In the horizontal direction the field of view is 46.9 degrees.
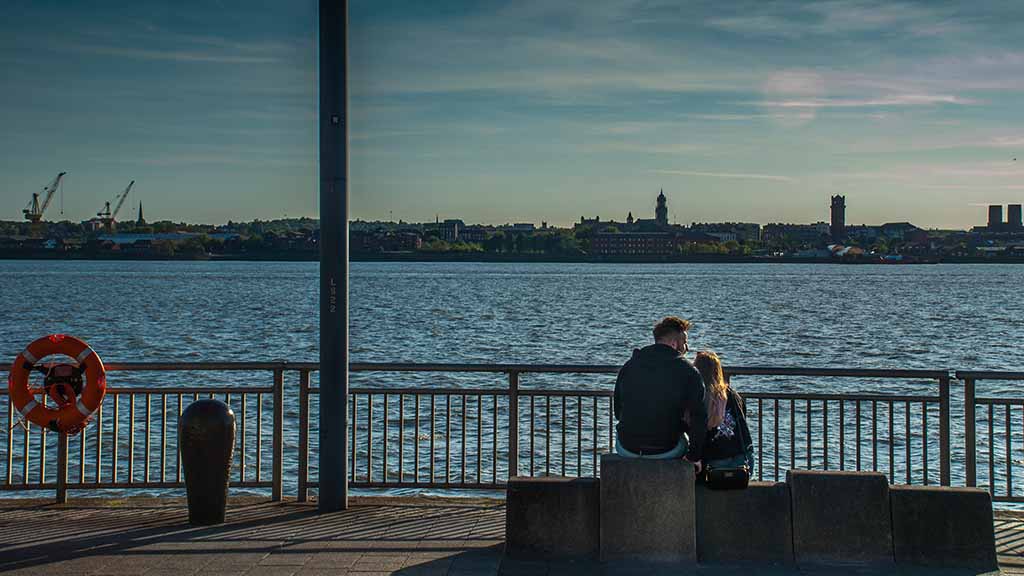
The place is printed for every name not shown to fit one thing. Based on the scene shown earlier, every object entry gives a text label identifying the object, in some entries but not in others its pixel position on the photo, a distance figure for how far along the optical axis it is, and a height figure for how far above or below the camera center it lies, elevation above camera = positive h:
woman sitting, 8.09 -1.07
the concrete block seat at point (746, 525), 8.20 -1.77
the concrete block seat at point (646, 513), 8.12 -1.68
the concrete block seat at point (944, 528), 8.06 -1.76
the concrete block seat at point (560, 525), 8.28 -1.79
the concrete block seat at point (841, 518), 8.12 -1.71
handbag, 8.15 -1.43
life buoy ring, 9.60 -1.00
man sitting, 7.92 -0.89
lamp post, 9.85 +0.17
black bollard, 9.30 -1.48
